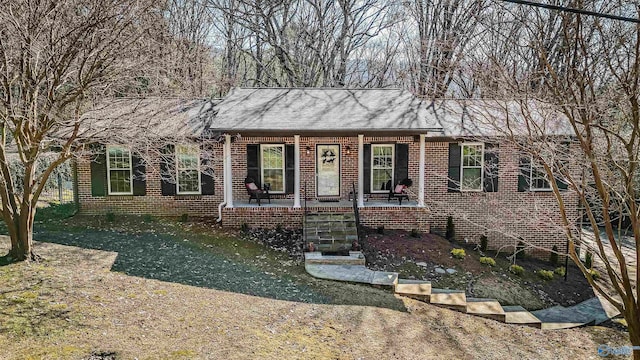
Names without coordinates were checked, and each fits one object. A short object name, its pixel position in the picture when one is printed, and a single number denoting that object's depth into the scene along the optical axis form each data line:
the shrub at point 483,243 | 12.88
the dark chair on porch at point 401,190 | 13.18
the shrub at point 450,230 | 13.36
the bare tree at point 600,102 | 6.20
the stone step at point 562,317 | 9.32
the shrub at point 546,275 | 11.73
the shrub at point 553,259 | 12.98
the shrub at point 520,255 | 13.06
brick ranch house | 12.84
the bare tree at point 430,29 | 20.94
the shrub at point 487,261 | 11.79
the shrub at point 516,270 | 11.63
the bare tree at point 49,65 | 7.04
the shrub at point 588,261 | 12.71
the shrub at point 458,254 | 11.81
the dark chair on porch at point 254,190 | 12.92
